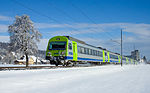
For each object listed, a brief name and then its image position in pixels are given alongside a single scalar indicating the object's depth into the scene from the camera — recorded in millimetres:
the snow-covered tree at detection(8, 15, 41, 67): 35375
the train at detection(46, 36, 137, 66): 23180
